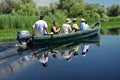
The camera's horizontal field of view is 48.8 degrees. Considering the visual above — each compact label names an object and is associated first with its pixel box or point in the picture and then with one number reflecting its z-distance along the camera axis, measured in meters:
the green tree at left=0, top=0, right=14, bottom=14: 21.88
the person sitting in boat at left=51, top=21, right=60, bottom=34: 6.92
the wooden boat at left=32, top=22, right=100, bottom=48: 5.97
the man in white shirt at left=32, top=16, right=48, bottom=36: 6.36
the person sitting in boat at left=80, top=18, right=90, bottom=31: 8.57
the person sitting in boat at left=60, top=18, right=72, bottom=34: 7.26
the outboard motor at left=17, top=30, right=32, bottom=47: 5.91
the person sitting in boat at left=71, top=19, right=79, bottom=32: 8.18
